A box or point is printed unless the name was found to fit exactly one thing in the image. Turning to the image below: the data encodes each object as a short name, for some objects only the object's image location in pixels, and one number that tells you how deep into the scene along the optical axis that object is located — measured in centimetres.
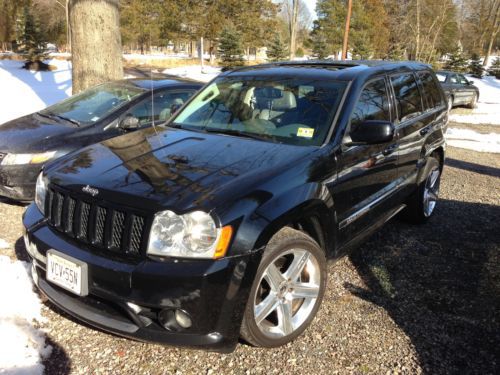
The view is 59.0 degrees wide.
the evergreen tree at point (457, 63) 3559
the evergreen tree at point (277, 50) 3391
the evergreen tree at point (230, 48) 3247
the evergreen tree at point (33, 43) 2661
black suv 237
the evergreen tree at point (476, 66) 3604
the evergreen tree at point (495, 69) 3593
